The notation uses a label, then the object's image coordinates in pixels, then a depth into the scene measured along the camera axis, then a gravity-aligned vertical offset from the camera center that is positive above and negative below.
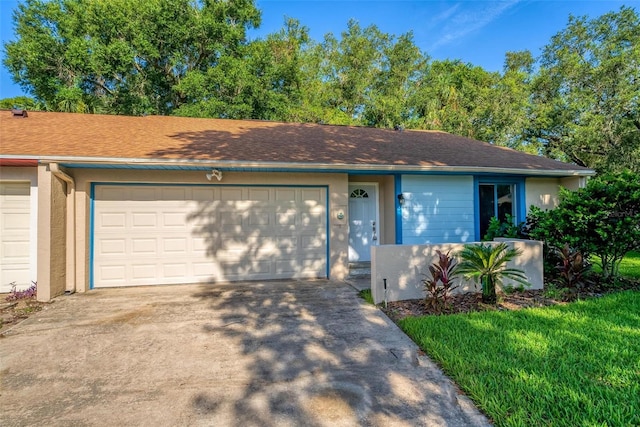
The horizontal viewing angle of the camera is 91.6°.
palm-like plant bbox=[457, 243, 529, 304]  5.24 -0.81
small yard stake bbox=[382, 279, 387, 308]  5.36 -1.14
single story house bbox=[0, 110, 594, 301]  6.12 +0.55
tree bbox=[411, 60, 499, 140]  19.41 +7.46
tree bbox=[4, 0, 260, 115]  14.17 +8.40
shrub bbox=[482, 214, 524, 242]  7.58 -0.23
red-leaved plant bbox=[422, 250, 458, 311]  4.93 -1.03
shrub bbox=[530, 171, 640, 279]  5.59 -0.04
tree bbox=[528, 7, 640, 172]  15.34 +6.60
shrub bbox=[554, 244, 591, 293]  5.54 -0.94
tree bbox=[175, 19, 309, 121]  14.95 +6.84
